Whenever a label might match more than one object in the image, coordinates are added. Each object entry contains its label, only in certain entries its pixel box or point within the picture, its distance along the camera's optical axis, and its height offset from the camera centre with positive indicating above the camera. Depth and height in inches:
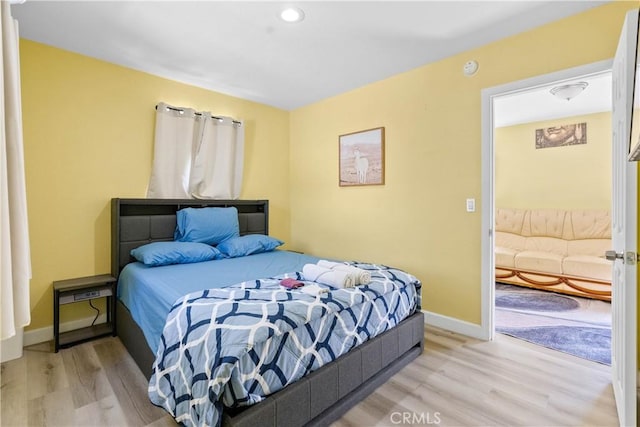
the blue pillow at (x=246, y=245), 125.0 -14.1
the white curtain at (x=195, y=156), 126.9 +24.8
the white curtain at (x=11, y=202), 35.0 +1.3
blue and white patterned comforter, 51.1 -24.6
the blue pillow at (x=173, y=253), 104.3 -14.4
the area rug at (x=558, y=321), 100.3 -43.2
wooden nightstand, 96.7 -27.7
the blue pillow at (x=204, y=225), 124.7 -5.7
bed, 57.4 -33.1
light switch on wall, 107.3 +1.8
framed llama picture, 134.6 +24.1
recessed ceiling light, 84.4 +54.6
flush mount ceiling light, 119.8 +47.9
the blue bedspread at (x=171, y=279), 77.0 -19.3
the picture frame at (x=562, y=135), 177.5 +43.9
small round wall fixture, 106.5 +49.1
